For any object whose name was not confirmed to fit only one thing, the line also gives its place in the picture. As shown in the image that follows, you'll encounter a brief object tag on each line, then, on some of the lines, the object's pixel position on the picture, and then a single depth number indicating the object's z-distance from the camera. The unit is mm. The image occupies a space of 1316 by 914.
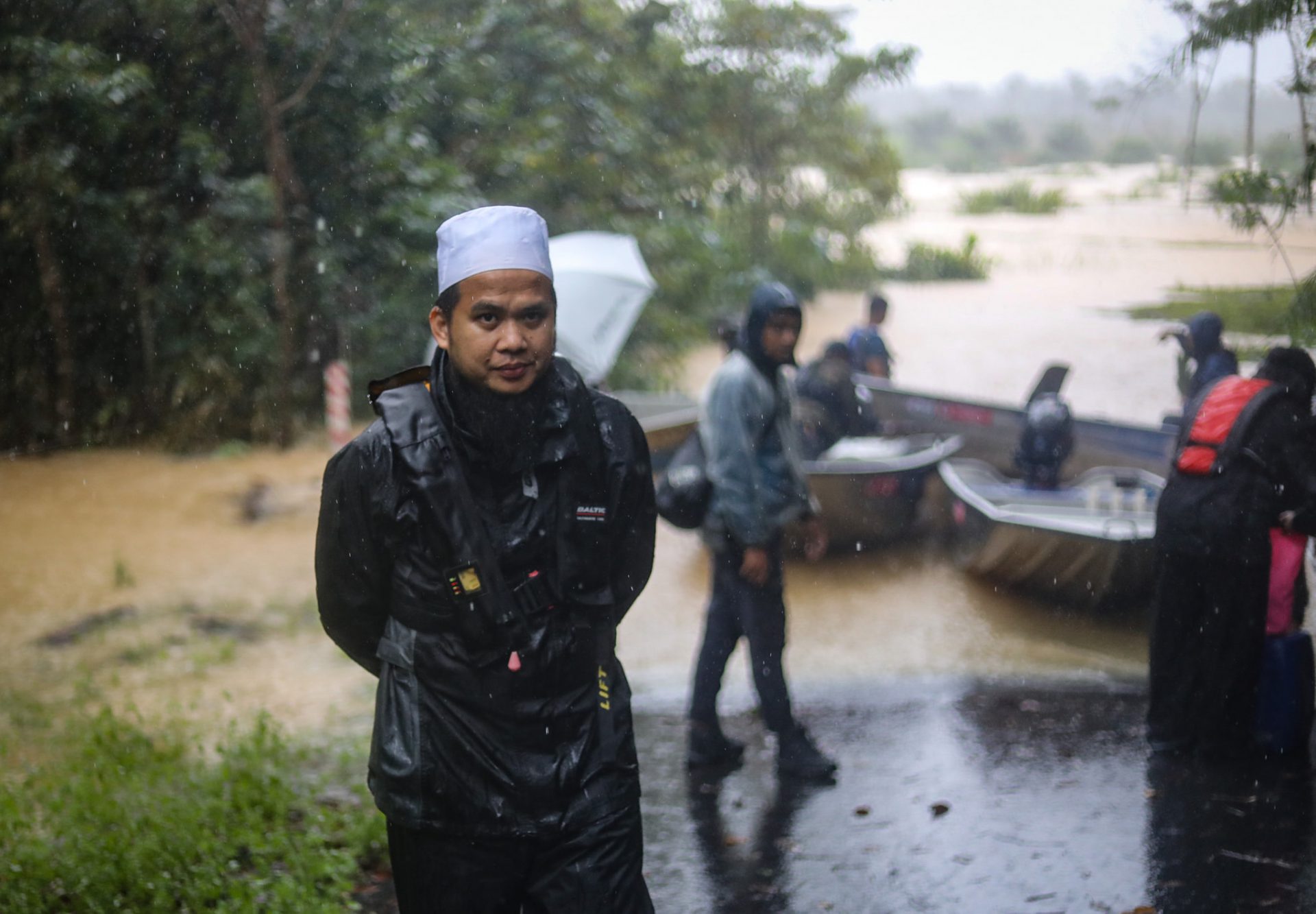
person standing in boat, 11984
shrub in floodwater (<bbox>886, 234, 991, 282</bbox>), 28812
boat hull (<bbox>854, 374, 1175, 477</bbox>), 10008
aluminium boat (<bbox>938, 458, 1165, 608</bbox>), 7746
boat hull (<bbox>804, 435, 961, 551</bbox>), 9391
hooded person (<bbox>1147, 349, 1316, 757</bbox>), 4824
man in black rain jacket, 2441
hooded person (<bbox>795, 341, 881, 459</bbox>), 9680
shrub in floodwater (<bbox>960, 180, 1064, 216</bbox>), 27656
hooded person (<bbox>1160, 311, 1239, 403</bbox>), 6621
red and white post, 11422
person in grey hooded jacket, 5074
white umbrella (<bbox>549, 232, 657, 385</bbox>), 9156
